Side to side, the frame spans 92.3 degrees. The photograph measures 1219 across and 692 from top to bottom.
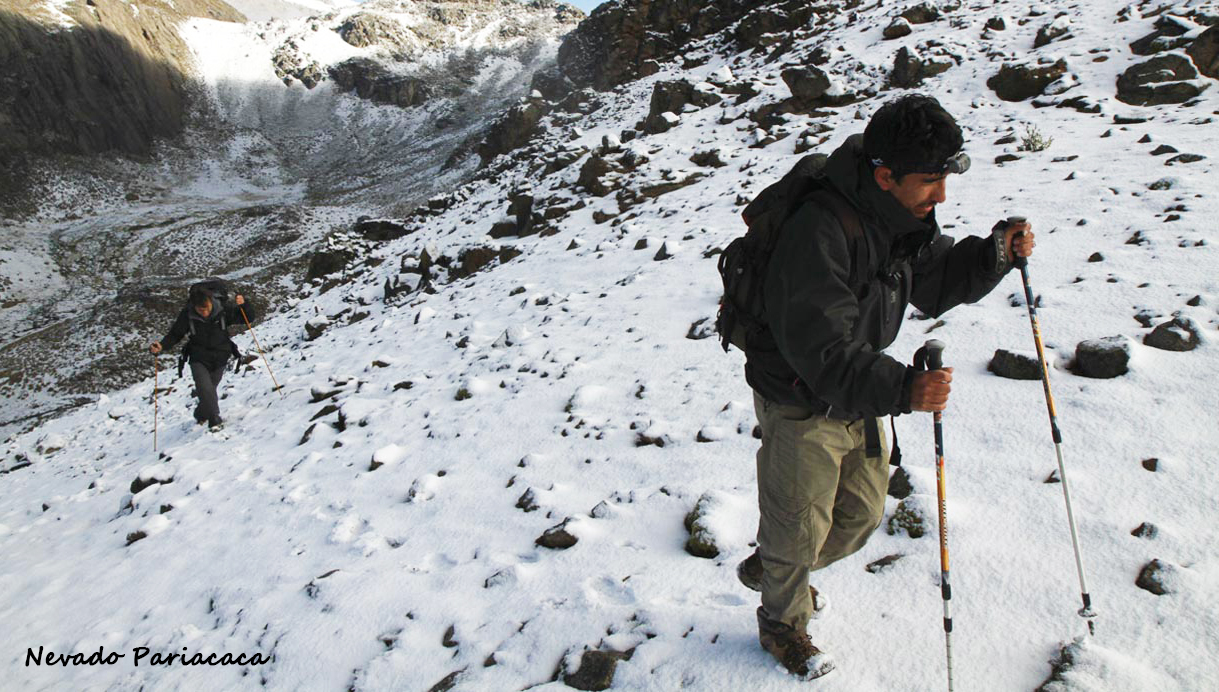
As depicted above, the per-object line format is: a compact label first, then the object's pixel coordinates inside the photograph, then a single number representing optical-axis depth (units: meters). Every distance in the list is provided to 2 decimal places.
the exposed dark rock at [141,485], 6.49
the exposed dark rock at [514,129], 35.78
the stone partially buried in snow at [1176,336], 4.25
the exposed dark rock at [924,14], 19.53
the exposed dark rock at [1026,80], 13.33
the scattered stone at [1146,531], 2.85
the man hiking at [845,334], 1.96
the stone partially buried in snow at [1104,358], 4.18
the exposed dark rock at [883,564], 3.04
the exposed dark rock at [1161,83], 10.97
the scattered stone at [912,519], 3.23
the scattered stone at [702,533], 3.45
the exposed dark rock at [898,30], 18.77
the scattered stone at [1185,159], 7.80
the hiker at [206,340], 8.18
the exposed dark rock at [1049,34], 15.06
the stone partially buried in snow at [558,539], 3.82
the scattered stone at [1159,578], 2.54
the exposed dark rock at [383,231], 23.70
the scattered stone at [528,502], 4.34
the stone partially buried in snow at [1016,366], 4.39
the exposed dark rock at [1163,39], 12.42
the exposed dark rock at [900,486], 3.51
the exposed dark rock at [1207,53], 11.37
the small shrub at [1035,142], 10.09
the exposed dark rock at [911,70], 16.09
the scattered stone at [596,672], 2.72
